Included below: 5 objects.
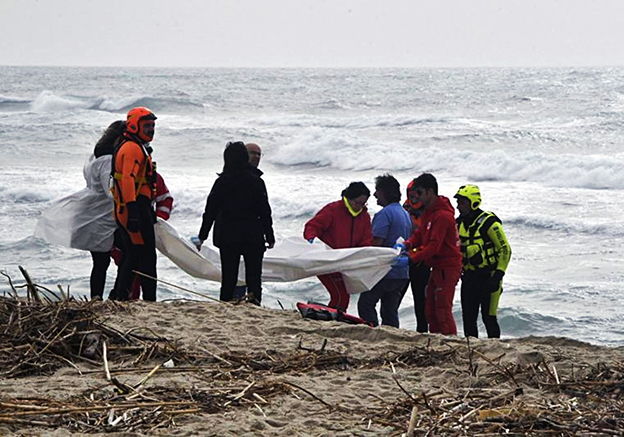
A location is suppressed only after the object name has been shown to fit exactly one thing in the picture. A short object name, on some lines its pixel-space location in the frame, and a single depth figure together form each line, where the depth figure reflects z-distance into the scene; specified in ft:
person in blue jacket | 56.75
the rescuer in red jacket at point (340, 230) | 57.93
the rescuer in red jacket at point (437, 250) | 51.70
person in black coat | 53.16
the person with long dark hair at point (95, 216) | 53.83
